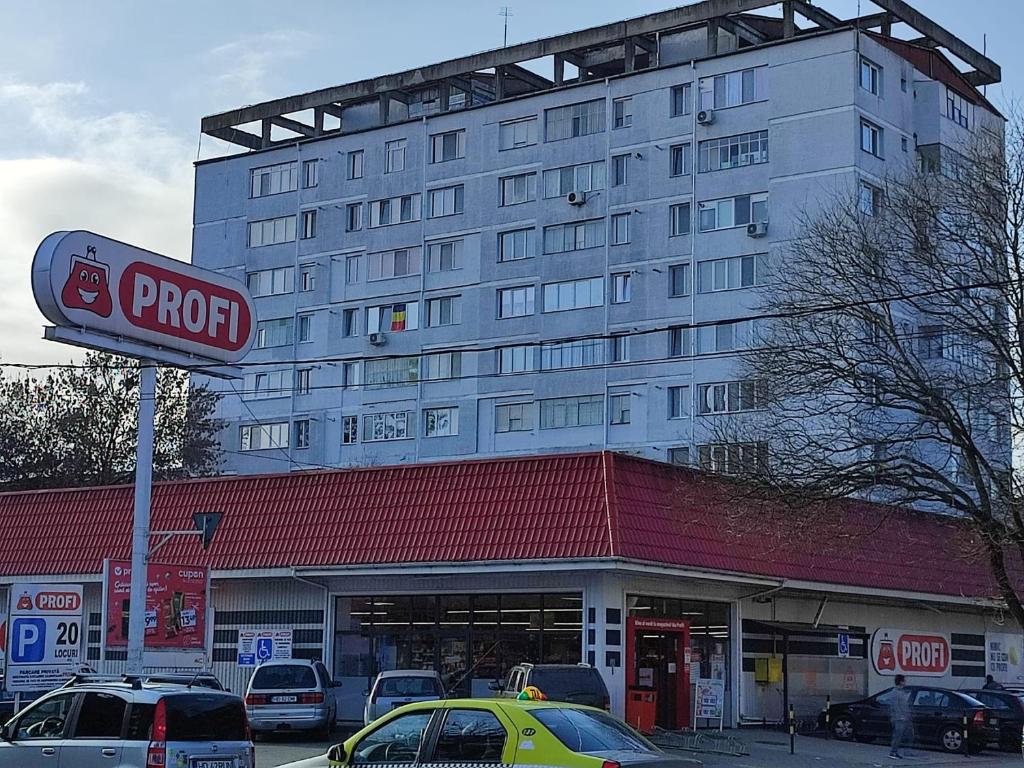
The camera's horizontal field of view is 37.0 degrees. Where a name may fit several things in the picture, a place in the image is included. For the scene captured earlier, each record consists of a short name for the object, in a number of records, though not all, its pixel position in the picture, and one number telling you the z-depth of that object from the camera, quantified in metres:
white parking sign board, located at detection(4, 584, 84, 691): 25.27
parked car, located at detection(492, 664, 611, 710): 26.11
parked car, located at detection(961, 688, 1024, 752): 33.34
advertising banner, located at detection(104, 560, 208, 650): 30.03
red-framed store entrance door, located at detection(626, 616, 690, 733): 32.16
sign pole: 26.80
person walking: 31.02
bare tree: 31.66
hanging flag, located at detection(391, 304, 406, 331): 76.75
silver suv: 16.53
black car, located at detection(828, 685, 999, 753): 32.97
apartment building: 66.25
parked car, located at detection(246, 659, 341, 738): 29.70
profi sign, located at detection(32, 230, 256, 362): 27.83
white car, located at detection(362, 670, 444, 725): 27.78
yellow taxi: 14.01
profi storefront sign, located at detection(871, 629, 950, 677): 38.56
